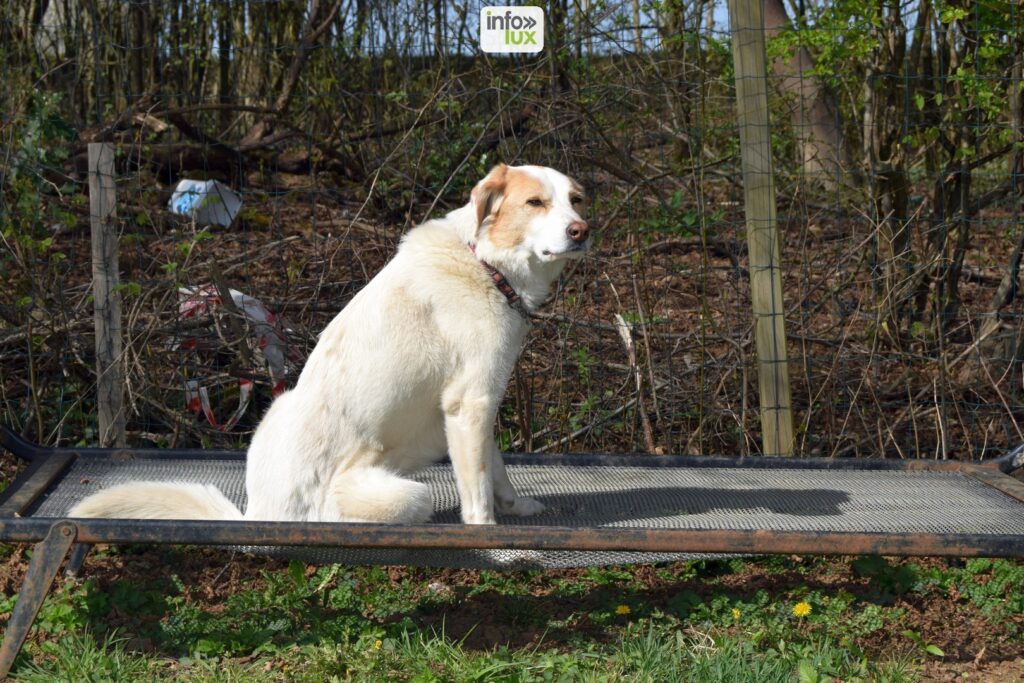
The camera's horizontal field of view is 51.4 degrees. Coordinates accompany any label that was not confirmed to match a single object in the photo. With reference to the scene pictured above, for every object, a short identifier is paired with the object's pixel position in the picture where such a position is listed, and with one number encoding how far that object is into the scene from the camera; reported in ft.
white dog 10.26
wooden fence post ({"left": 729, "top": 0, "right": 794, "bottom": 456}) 13.78
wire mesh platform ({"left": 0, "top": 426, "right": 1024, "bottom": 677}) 9.01
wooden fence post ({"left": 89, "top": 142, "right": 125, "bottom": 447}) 14.57
